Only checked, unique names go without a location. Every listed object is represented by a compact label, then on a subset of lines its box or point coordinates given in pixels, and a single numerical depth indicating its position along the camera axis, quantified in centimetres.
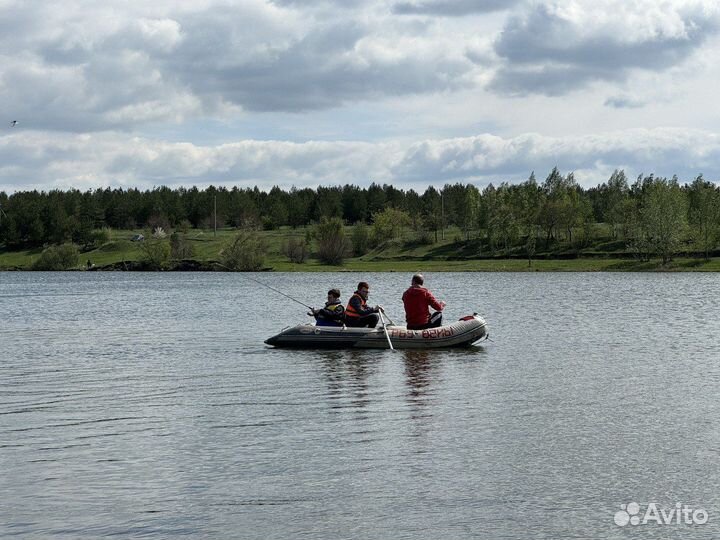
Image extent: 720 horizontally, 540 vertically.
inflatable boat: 3434
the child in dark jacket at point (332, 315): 3531
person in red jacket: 3425
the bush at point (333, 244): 16000
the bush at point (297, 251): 16312
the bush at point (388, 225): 17762
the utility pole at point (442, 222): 18350
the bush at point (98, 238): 19612
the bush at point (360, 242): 17425
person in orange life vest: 3538
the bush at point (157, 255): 16475
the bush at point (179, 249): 16750
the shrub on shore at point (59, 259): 17225
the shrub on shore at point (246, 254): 15200
